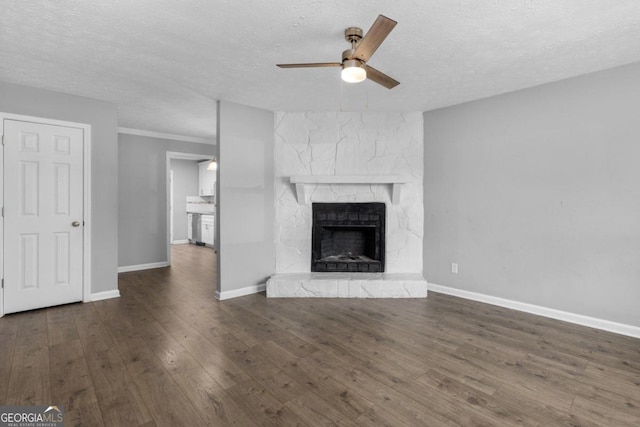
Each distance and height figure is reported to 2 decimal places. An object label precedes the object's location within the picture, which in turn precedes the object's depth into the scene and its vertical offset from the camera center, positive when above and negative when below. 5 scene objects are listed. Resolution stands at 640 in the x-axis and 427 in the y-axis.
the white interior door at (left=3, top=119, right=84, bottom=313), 3.20 -0.03
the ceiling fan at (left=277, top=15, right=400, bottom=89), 1.72 +1.05
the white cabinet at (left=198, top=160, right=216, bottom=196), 8.27 +0.94
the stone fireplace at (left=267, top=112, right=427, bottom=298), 4.23 +0.35
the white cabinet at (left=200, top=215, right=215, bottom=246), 7.88 -0.44
